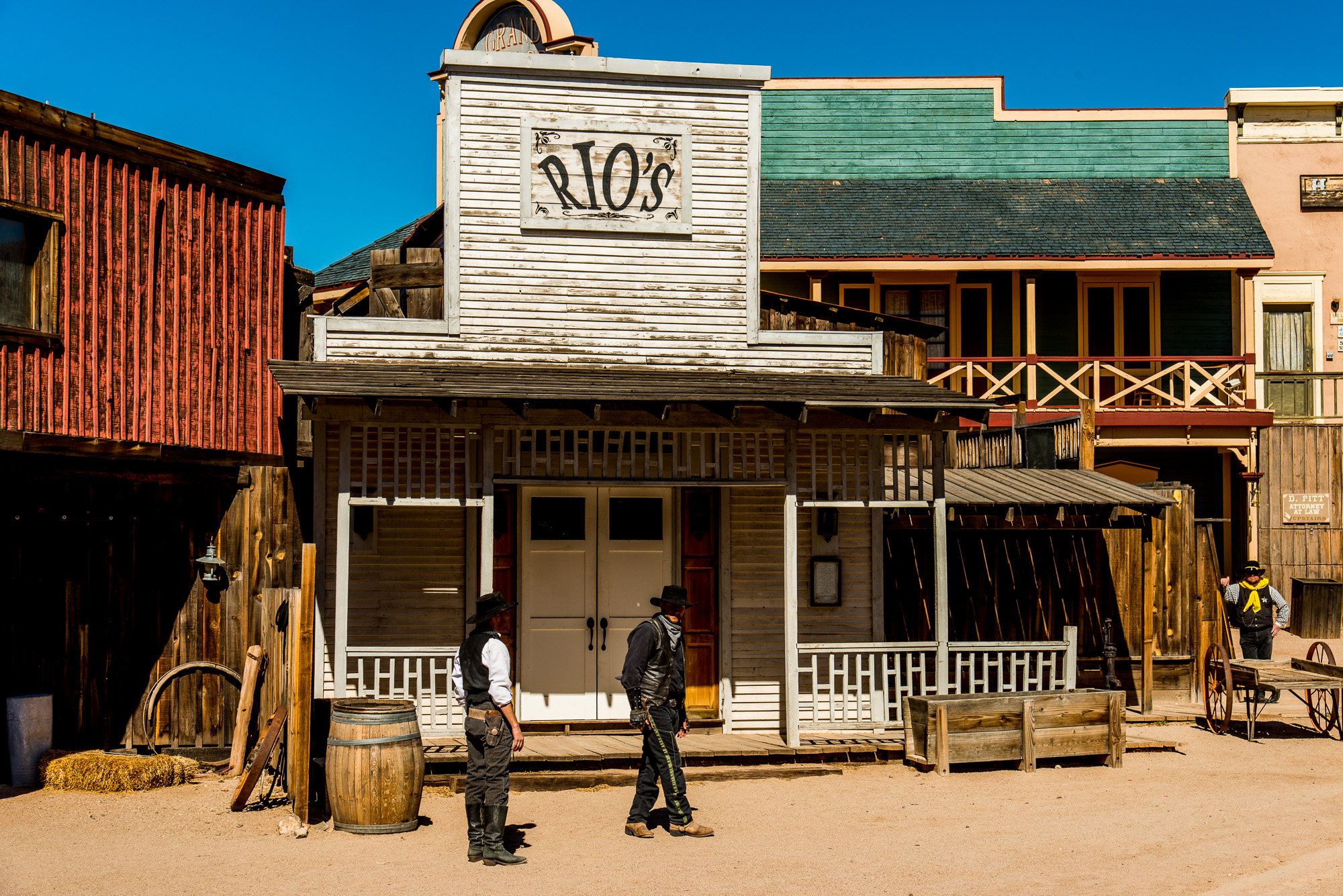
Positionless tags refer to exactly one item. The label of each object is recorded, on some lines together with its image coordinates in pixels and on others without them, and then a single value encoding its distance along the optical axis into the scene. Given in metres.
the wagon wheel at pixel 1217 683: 12.30
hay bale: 9.66
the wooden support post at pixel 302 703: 8.63
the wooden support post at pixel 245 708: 10.19
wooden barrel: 8.49
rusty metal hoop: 10.54
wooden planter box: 10.69
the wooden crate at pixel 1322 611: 19.14
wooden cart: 11.89
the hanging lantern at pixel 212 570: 10.77
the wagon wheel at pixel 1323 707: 12.55
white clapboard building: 11.28
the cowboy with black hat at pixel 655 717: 8.57
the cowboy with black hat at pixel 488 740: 8.02
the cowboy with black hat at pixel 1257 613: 14.09
